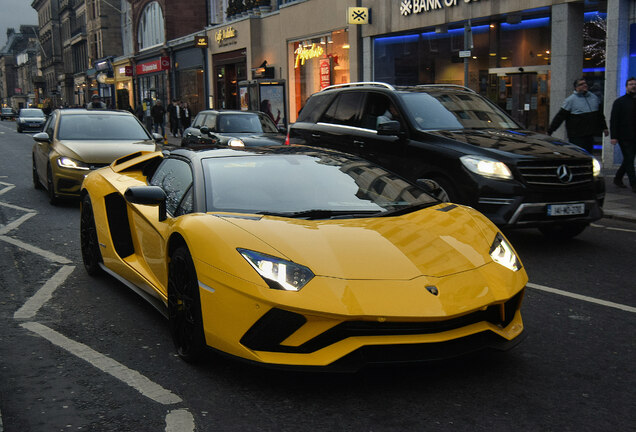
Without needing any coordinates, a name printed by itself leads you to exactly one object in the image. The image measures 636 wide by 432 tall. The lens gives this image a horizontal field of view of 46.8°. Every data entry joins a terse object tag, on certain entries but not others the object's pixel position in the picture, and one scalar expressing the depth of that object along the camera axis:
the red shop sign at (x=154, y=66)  47.53
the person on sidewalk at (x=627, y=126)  12.79
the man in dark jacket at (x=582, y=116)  12.76
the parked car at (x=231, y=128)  17.22
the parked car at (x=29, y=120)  45.94
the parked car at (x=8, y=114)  76.75
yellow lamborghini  3.64
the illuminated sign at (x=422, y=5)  21.31
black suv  7.68
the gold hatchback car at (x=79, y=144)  11.59
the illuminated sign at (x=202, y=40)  40.44
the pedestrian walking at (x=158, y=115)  34.41
